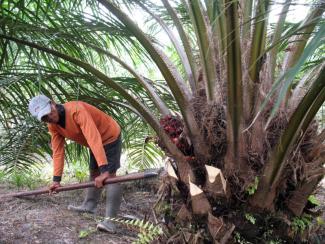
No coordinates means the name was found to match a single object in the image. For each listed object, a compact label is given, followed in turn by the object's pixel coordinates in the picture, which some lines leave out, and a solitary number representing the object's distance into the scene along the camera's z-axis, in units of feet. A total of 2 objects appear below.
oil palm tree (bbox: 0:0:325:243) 7.87
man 10.44
